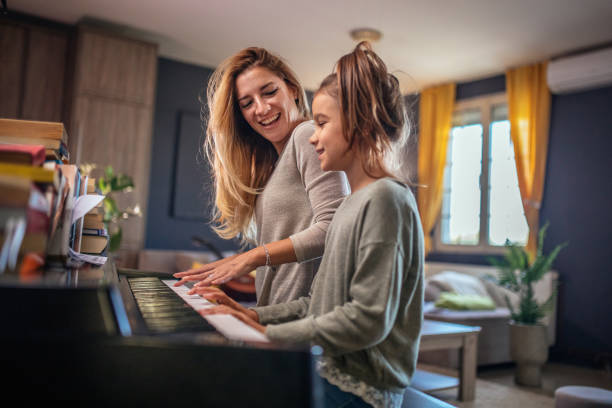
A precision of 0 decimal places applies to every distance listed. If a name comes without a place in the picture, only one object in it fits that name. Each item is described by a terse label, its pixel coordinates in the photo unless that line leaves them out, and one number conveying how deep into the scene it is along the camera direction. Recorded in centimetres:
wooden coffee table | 302
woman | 118
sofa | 379
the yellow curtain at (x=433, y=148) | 589
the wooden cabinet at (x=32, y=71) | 471
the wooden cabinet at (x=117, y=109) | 466
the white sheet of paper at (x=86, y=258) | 106
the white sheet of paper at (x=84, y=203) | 103
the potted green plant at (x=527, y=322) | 364
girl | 83
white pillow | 440
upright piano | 54
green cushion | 397
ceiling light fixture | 455
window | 534
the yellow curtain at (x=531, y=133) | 502
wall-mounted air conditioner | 453
